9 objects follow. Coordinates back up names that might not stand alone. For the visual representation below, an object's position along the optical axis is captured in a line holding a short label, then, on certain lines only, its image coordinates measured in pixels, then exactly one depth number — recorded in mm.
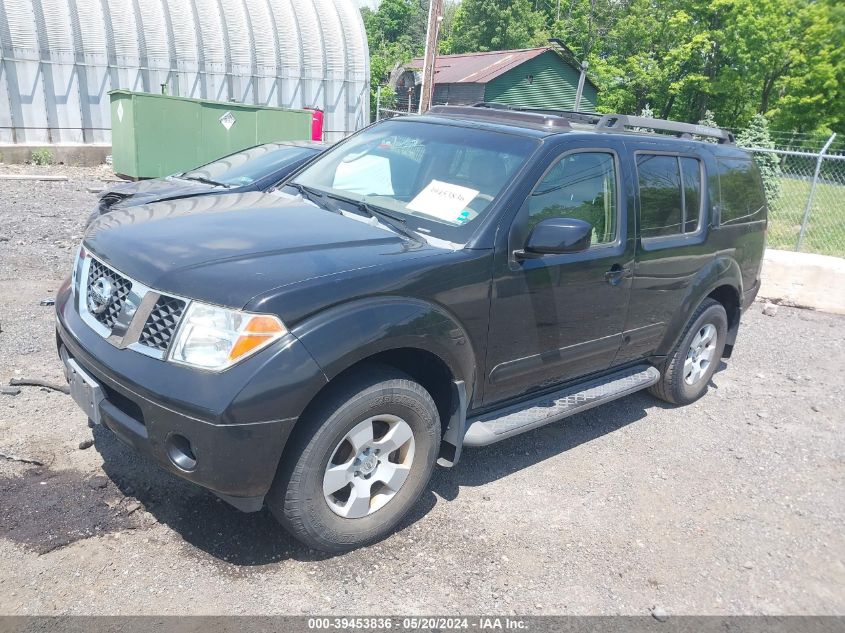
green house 35188
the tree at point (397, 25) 72725
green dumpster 14234
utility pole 15828
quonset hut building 17719
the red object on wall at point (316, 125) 17495
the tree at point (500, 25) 56625
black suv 2658
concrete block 8586
